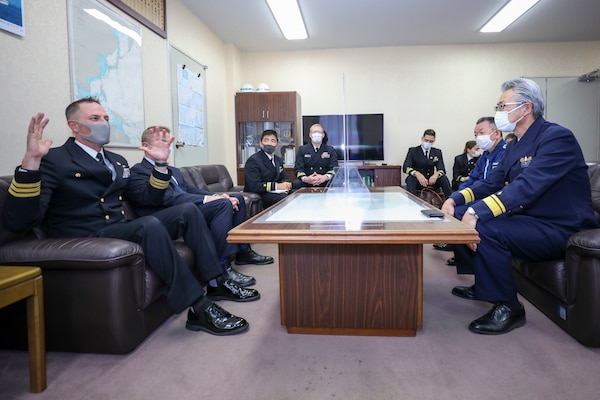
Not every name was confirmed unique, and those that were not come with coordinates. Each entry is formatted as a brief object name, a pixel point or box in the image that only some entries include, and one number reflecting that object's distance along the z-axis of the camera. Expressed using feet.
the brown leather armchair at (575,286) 5.22
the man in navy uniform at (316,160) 14.98
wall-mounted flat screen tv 19.35
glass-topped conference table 5.65
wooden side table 4.19
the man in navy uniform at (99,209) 5.10
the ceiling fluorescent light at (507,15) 13.89
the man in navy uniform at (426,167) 17.24
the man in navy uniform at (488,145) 9.39
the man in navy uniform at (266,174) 12.39
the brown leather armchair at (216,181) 12.11
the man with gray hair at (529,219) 5.84
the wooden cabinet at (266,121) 18.25
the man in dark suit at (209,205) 8.04
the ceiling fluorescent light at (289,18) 13.67
